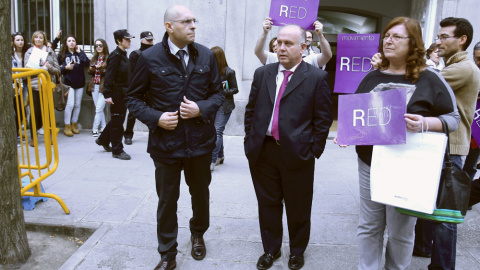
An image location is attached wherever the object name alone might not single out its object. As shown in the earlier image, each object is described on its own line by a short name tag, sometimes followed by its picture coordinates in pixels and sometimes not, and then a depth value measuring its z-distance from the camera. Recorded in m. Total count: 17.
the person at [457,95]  3.20
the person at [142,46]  6.86
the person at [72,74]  8.68
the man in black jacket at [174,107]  3.32
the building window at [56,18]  9.52
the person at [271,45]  5.24
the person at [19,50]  7.93
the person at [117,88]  6.80
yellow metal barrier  4.55
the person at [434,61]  7.22
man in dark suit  3.31
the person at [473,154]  4.19
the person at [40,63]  7.80
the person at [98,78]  8.27
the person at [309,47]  5.41
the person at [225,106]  6.16
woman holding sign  2.79
